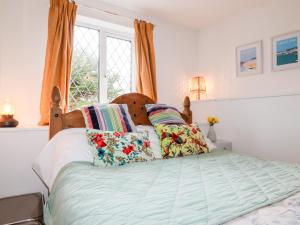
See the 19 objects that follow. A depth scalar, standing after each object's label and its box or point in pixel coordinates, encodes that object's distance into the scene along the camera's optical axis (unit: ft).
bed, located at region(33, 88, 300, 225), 2.58
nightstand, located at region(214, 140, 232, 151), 9.48
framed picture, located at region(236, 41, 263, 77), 9.71
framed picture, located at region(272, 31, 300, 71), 8.68
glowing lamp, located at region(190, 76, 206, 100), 11.67
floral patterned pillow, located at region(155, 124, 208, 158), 6.16
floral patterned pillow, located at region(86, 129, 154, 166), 5.13
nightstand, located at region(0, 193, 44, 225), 4.51
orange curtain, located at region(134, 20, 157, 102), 9.68
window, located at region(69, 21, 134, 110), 9.11
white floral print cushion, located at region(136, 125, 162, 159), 6.12
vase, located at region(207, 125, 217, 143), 9.68
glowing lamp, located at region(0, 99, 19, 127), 6.55
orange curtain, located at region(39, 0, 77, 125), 7.43
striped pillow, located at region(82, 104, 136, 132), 6.38
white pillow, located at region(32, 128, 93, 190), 5.17
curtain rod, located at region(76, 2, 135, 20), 8.51
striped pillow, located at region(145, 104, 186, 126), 7.77
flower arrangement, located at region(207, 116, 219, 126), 9.78
